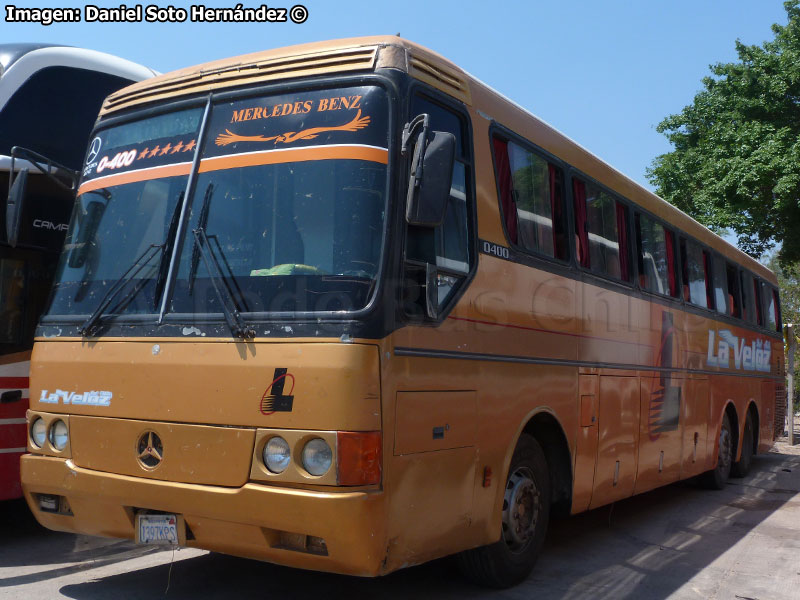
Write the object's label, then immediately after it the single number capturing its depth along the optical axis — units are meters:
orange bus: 4.51
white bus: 7.05
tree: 18.44
